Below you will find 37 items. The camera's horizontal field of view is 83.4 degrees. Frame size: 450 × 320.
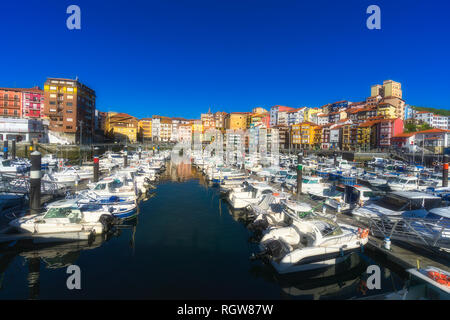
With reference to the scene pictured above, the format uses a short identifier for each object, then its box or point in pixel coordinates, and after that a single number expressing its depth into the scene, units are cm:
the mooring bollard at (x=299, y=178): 2151
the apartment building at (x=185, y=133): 12082
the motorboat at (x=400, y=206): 1386
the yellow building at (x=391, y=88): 12152
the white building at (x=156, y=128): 12312
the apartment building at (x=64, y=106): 6531
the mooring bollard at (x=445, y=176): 2472
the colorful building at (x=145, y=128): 12125
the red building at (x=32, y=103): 7938
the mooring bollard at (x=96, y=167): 2464
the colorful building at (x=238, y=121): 12262
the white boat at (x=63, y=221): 1250
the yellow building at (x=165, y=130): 12412
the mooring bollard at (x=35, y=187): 1414
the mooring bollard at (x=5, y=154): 3655
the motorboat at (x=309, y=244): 999
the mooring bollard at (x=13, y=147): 3713
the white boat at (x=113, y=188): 1898
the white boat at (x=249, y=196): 1936
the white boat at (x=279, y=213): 1337
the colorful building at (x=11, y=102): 7662
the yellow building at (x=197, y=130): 10849
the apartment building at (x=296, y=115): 11550
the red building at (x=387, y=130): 7294
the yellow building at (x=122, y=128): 10281
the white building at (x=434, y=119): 12106
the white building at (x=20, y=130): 5739
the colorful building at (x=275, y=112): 12319
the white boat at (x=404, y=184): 2570
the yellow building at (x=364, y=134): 7781
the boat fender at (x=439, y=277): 665
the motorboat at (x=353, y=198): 1705
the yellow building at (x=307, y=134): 9362
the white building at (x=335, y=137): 8819
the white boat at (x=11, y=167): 2731
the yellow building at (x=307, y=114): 11844
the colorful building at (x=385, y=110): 8912
